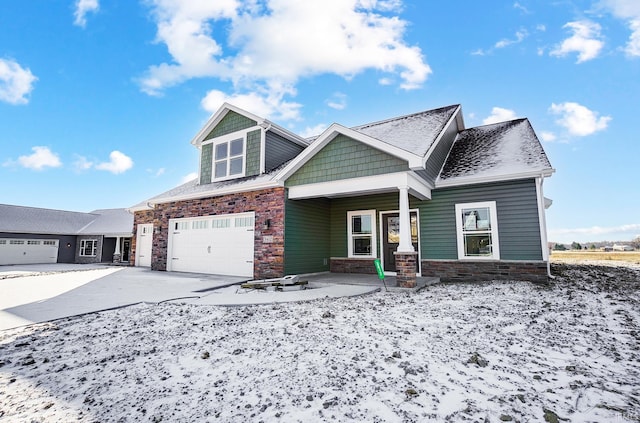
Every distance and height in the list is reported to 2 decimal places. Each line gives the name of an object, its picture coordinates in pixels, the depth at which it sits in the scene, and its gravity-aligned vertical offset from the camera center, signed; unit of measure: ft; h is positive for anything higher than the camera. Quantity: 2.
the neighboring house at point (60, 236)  68.15 +1.26
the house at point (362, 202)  26.86 +4.39
